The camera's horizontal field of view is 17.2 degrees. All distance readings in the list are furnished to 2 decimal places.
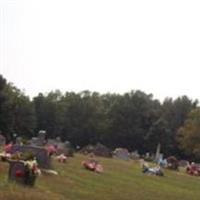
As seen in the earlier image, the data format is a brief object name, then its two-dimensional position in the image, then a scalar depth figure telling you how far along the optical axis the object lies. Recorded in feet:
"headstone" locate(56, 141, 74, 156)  130.13
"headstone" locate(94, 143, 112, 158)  191.79
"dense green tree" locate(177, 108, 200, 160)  281.54
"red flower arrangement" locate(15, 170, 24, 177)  61.31
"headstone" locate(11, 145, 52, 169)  79.92
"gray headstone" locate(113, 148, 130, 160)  189.11
